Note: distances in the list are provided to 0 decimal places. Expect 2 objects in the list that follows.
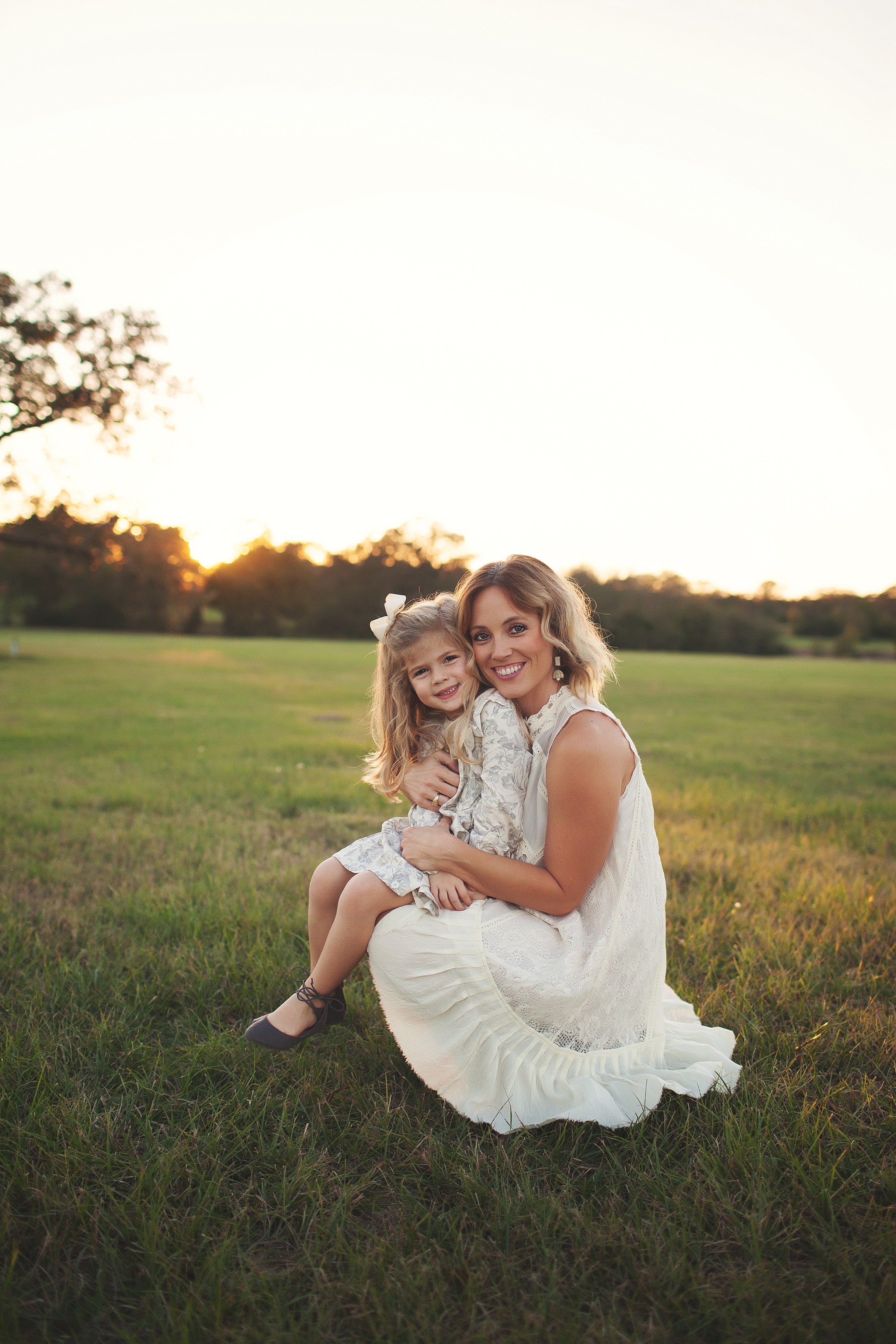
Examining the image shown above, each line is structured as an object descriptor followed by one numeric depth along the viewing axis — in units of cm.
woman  234
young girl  246
